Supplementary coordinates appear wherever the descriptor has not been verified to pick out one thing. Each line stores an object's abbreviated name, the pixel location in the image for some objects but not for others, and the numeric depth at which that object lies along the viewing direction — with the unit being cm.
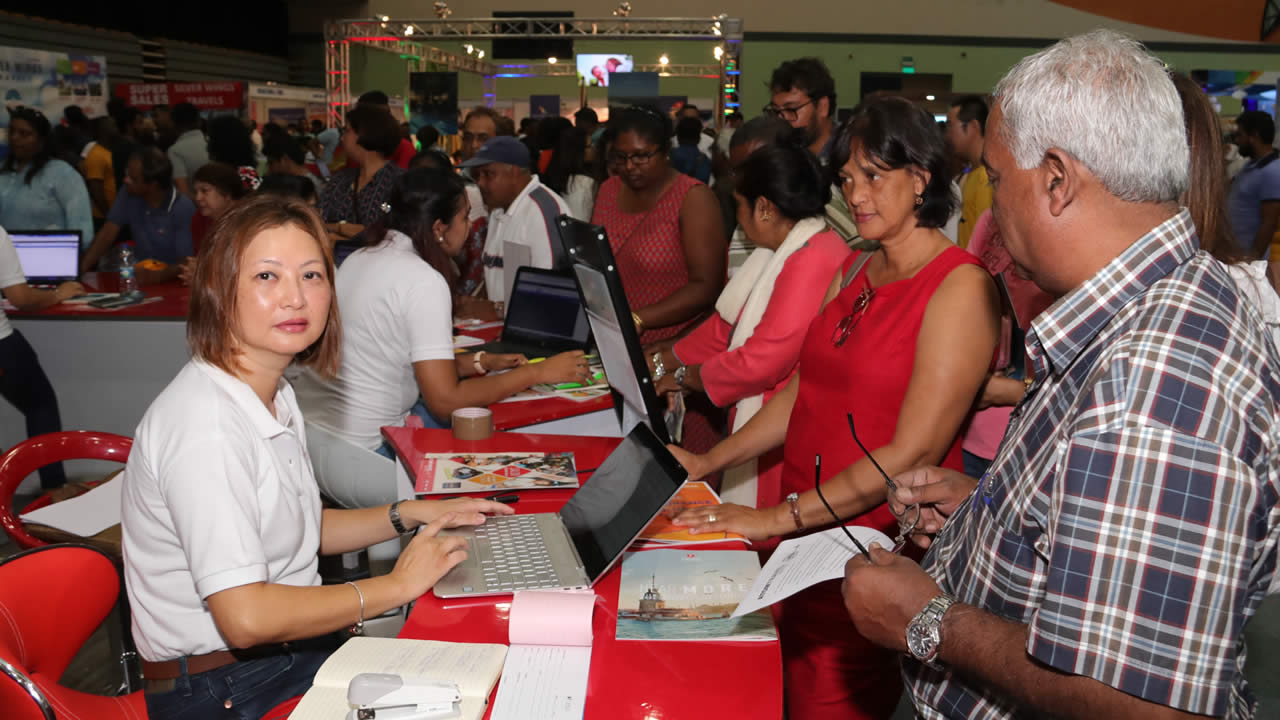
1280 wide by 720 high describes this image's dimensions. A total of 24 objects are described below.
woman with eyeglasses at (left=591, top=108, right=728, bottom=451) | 358
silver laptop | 155
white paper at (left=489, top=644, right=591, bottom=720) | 123
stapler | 117
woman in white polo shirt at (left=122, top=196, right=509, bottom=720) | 140
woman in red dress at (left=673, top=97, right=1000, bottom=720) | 169
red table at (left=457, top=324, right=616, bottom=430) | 269
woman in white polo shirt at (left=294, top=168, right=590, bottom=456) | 268
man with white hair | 83
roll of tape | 243
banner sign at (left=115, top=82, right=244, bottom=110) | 1231
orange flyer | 181
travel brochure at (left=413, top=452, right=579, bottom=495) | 208
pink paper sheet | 140
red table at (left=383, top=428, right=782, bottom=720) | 126
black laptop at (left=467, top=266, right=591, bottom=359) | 361
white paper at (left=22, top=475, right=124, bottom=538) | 231
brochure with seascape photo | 145
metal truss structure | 1162
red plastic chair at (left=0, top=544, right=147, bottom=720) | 140
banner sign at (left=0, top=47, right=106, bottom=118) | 1011
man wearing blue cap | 427
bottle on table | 471
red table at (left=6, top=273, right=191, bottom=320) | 446
